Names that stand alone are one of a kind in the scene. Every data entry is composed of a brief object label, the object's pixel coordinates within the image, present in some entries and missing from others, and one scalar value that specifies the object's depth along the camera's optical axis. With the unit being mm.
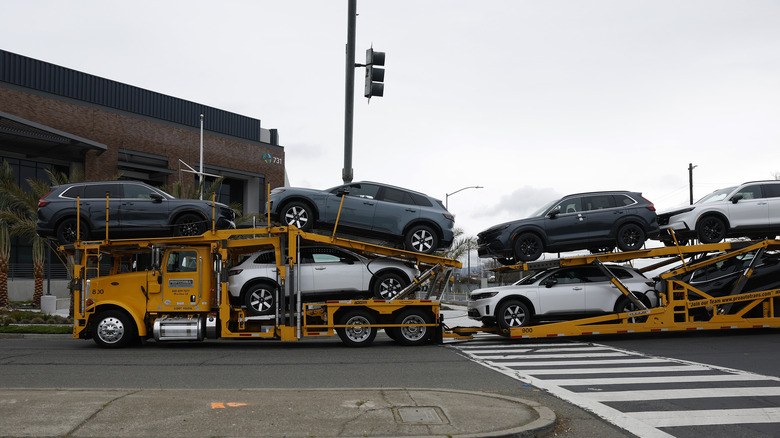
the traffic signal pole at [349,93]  12852
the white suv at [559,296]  14539
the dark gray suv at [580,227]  14438
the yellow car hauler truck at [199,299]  13273
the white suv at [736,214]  14977
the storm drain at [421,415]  6129
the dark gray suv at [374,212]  13469
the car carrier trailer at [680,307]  14406
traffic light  12117
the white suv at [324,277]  13484
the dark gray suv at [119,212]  13242
